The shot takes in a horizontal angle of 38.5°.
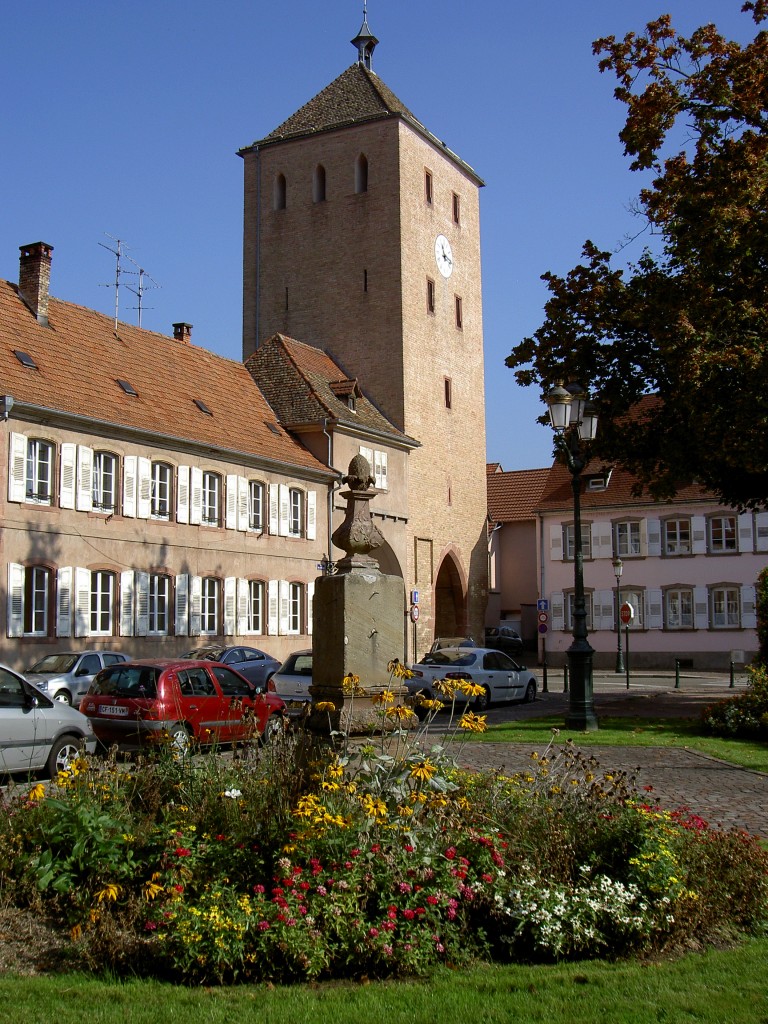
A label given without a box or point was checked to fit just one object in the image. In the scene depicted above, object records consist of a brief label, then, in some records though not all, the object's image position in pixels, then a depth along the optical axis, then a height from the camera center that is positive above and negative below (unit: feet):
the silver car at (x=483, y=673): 78.74 -4.23
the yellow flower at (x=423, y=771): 20.84 -2.96
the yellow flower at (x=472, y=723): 21.97 -2.17
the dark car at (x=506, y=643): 169.37 -4.37
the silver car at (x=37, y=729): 40.37 -4.21
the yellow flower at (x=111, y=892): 19.32 -4.82
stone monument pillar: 27.07 -0.43
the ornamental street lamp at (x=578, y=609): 56.34 +0.27
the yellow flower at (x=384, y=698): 23.14 -1.74
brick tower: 151.02 +47.26
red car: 48.55 -3.74
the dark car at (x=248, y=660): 84.02 -3.40
